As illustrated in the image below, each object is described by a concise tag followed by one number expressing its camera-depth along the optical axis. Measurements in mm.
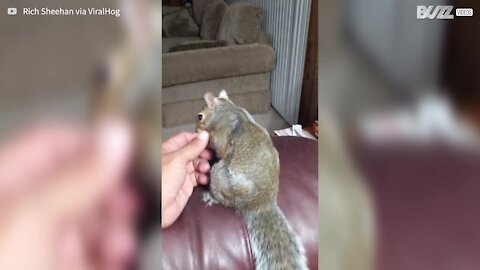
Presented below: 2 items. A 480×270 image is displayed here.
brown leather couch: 615
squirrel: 622
